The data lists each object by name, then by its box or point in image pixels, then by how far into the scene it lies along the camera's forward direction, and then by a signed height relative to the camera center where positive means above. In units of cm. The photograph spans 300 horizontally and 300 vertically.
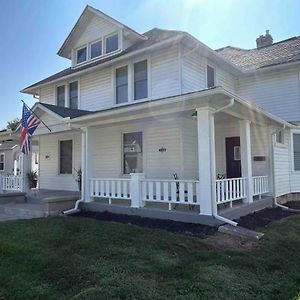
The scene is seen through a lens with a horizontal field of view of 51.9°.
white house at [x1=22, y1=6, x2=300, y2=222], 823 +142
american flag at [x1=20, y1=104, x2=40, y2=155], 1116 +146
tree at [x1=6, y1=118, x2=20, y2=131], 4685 +691
